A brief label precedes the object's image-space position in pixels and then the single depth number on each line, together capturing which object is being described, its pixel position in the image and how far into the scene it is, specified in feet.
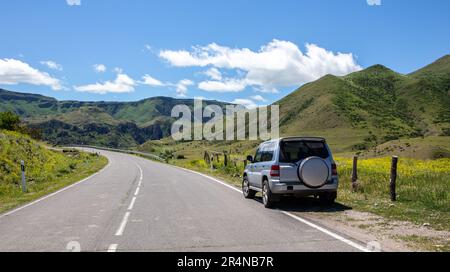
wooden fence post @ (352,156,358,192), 49.95
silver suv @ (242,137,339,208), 37.91
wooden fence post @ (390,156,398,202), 41.22
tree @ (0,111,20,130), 183.06
